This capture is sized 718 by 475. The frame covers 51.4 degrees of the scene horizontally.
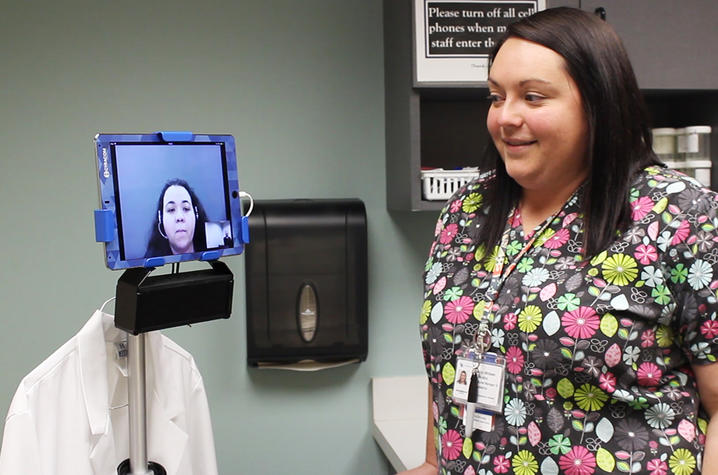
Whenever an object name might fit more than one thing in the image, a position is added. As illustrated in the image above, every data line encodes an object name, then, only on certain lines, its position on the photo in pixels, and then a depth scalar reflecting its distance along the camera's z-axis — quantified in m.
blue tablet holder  1.02
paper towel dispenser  1.92
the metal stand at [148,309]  1.06
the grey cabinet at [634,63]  1.78
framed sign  1.74
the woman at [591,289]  0.99
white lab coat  1.19
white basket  1.78
